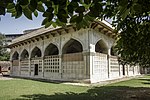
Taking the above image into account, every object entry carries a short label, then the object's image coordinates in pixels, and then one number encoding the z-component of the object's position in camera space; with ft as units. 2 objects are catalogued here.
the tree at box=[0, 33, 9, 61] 91.73
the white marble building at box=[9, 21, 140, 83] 32.27
